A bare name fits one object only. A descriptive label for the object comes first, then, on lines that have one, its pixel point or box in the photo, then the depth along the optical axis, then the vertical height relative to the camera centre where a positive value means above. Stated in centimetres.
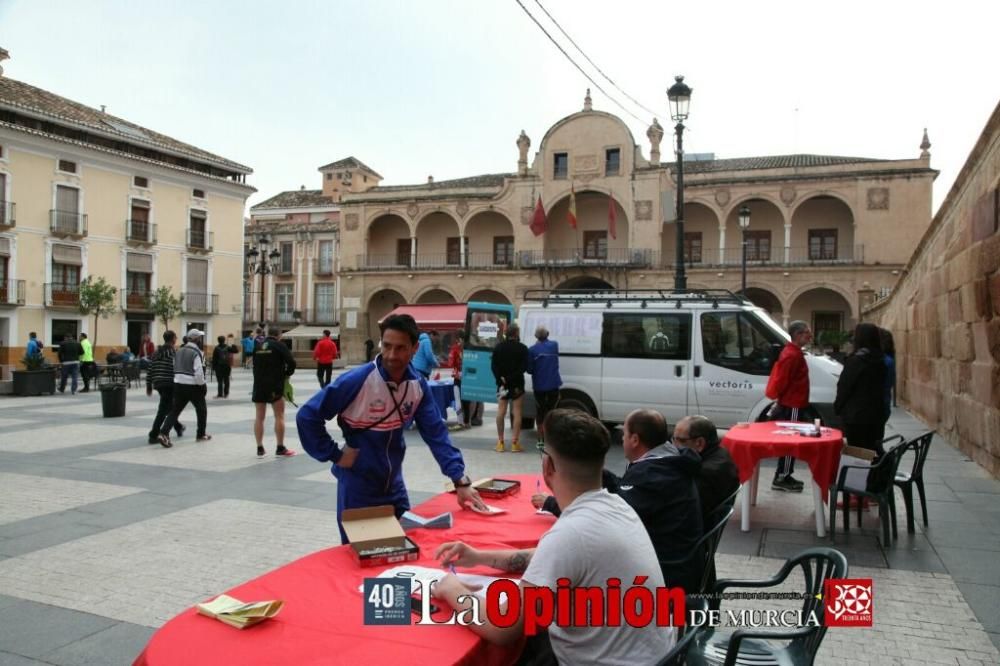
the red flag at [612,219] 3178 +623
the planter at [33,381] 1714 -109
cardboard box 248 -76
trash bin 1253 -114
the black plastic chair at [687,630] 186 -94
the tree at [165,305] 3216 +179
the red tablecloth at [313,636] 178 -84
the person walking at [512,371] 937 -36
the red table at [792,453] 533 -85
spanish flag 3212 +673
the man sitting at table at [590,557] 191 -61
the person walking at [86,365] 1862 -71
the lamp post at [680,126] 1152 +400
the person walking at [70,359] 1812 -55
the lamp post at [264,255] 2436 +329
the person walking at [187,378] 948 -54
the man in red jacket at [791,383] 703 -36
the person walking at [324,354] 1695 -28
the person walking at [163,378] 962 -54
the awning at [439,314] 2822 +132
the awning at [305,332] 4334 +72
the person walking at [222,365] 1731 -63
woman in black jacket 589 -38
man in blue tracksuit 328 -40
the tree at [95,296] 2819 +190
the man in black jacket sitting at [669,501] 286 -67
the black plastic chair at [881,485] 498 -104
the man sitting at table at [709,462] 383 -67
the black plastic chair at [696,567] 282 -95
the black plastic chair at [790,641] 234 -112
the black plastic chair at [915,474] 535 -100
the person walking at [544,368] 942 -31
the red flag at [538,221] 3347 +636
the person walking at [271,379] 867 -48
